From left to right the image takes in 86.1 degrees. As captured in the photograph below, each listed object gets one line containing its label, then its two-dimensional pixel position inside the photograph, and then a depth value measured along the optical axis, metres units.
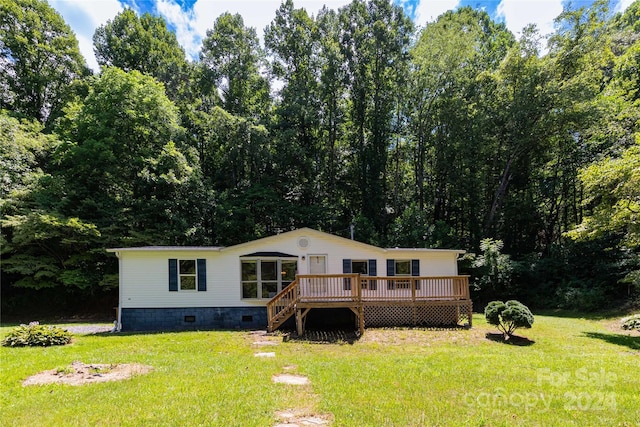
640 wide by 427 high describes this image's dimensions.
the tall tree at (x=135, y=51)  23.81
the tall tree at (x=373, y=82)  23.58
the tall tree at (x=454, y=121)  22.09
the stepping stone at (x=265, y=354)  7.72
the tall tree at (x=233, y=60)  22.92
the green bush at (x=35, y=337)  8.71
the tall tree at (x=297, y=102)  22.75
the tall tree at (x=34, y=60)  21.30
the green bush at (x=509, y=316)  9.14
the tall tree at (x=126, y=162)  17.50
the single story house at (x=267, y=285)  11.35
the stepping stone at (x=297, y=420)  4.04
